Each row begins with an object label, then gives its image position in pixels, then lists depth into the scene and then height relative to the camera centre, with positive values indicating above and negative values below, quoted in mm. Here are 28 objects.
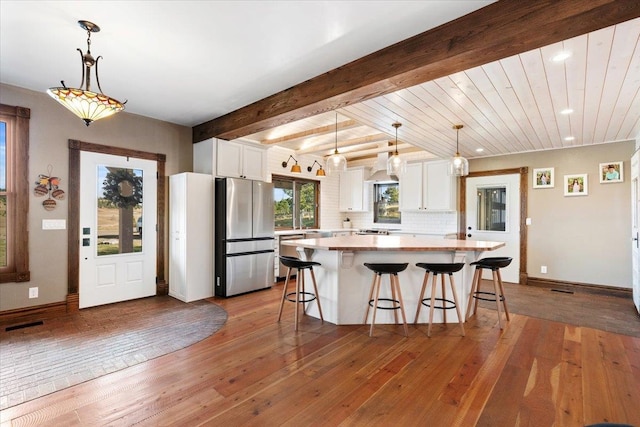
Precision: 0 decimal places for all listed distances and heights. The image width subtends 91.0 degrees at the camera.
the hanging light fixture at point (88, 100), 2369 +884
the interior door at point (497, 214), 5832 +0
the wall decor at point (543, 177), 5488 +647
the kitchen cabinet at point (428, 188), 6277 +530
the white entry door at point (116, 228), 4078 -211
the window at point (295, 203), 6512 +235
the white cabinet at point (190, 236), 4457 -337
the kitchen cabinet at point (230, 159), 4801 +870
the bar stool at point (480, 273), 3451 -698
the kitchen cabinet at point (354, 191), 7410 +547
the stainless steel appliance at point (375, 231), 6887 -386
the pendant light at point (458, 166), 3915 +604
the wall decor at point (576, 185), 5188 +491
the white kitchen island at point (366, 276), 3488 -709
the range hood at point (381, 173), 6605 +947
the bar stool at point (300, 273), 3416 -683
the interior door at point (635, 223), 3881 -109
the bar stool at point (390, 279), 3189 -694
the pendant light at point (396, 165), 3891 +605
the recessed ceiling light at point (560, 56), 2439 +1245
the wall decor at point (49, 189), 3686 +277
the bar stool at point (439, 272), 3168 -592
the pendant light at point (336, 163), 3945 +636
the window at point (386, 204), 7336 +229
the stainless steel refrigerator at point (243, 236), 4590 -348
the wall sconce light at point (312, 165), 7014 +1103
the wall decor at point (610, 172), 4910 +662
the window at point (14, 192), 3506 +227
